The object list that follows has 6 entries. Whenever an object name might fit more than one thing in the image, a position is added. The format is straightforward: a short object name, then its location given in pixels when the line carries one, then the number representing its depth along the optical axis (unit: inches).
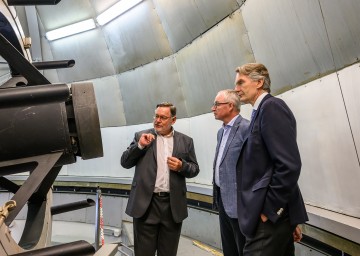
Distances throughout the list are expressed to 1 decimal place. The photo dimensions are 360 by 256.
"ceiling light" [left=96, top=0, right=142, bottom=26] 172.2
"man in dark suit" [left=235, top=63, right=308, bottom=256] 64.2
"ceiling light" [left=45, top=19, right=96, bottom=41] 197.9
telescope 36.0
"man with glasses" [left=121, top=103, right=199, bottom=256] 96.6
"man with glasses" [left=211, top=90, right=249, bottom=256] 88.8
